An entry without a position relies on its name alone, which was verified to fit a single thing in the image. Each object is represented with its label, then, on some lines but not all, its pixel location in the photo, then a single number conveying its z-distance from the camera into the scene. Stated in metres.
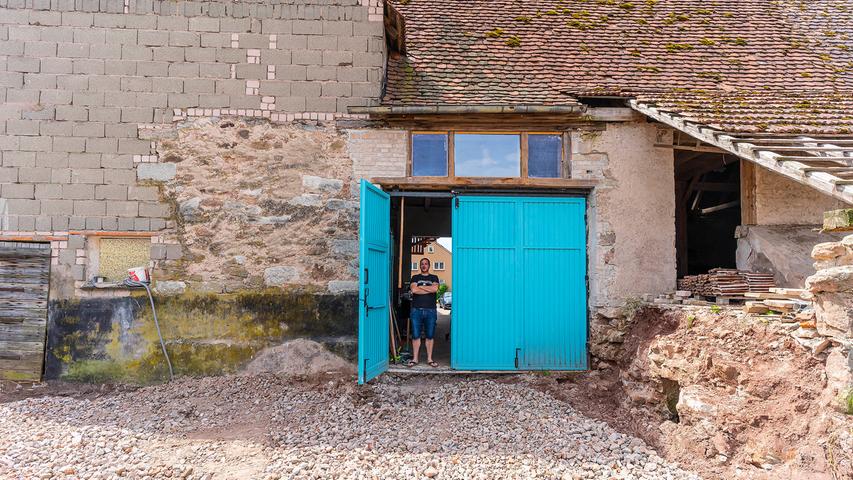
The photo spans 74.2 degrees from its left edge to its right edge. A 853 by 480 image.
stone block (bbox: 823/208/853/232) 4.07
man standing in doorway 7.54
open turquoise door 6.24
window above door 7.49
